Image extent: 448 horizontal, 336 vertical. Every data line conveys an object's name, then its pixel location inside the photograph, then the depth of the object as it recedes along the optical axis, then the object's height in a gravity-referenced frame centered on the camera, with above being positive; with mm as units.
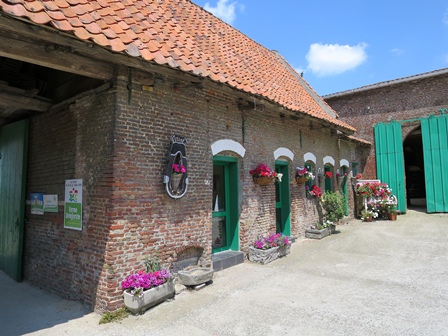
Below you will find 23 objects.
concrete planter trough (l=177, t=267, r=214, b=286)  5176 -1486
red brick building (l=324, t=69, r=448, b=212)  13625 +3189
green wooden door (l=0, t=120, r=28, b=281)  6363 -33
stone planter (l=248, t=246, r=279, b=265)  6855 -1502
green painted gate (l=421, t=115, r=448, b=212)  13484 +1205
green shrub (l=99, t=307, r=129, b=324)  4207 -1752
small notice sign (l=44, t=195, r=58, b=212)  5551 -205
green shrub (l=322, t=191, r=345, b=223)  10555 -654
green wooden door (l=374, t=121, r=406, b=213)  14366 +1463
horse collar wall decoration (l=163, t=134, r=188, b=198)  5145 +355
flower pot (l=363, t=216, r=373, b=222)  12712 -1298
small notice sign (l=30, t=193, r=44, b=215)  5918 -218
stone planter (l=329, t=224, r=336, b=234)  10259 -1358
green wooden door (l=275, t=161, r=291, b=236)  9109 -422
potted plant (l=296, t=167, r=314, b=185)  9172 +423
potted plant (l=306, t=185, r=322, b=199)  9953 -76
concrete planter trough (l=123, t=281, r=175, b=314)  4289 -1571
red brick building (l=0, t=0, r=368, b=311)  4258 +996
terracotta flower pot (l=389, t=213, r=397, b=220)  12729 -1188
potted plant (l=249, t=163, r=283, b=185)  7344 +362
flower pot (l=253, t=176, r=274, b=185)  7391 +228
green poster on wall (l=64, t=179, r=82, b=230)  4988 -220
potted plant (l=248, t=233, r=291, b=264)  6883 -1381
